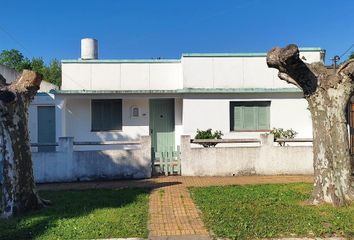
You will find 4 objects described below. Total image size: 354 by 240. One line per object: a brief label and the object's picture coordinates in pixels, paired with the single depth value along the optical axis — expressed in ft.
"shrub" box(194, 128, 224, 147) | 46.14
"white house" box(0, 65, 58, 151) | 53.78
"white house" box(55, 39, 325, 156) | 49.67
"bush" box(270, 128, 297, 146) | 48.83
